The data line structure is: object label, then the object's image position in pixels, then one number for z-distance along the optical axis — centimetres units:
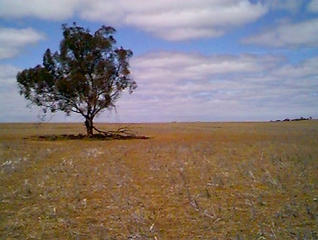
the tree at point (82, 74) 4556
